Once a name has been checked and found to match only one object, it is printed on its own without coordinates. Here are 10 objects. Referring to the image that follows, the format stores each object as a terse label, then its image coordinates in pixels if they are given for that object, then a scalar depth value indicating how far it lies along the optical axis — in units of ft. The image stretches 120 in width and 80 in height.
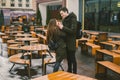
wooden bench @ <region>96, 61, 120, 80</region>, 12.67
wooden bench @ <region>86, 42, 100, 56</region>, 21.47
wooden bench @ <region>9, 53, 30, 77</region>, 14.87
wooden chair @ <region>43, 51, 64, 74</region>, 14.53
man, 11.94
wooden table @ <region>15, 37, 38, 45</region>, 22.70
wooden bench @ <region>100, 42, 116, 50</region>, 20.63
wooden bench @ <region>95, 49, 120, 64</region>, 14.16
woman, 11.85
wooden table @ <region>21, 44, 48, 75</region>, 15.80
